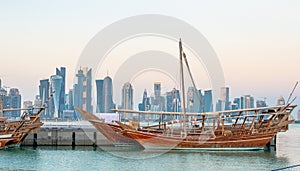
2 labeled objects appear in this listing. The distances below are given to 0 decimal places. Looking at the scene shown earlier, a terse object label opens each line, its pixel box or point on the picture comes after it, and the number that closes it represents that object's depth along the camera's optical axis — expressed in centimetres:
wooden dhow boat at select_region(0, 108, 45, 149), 4842
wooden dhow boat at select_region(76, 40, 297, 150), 4892
